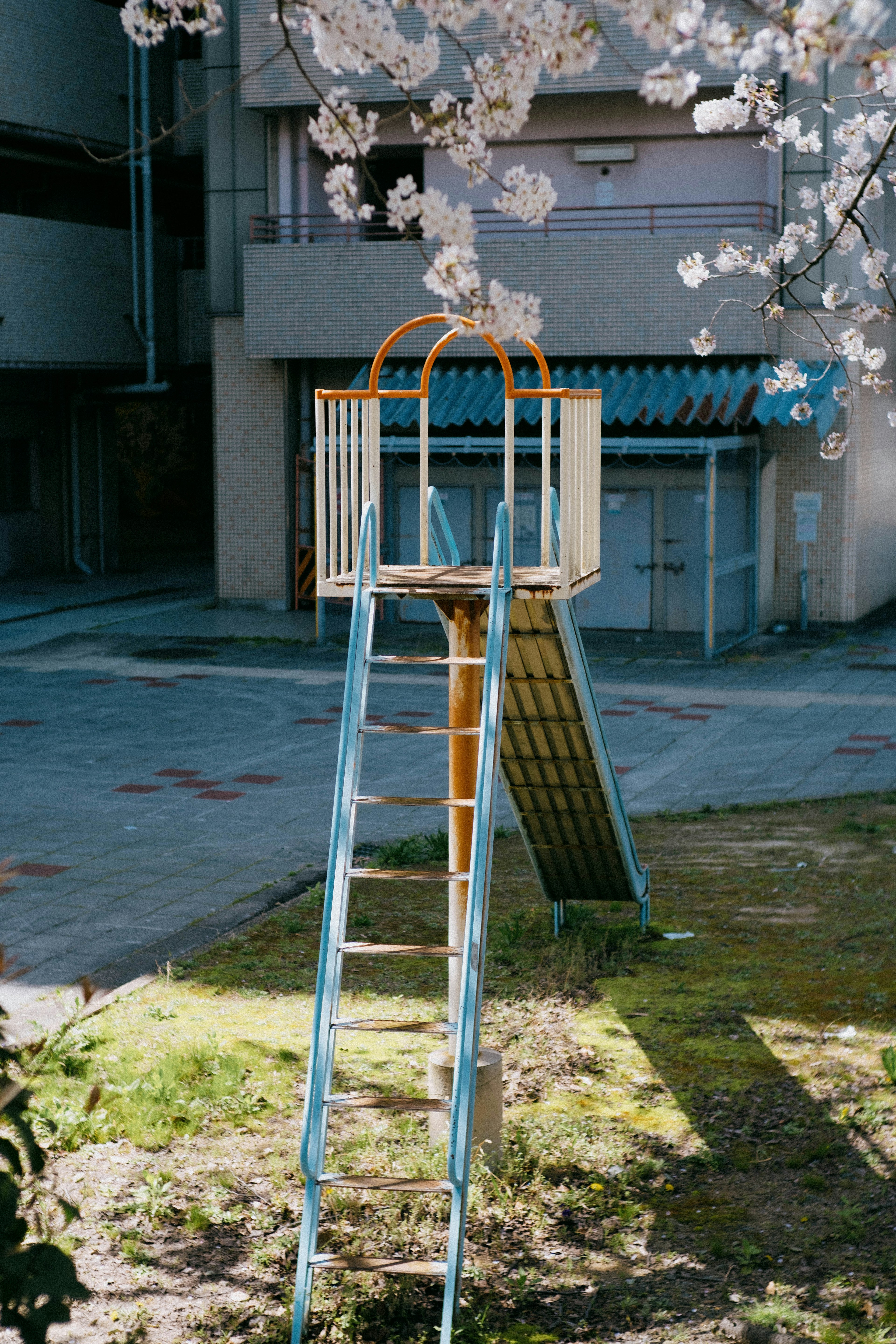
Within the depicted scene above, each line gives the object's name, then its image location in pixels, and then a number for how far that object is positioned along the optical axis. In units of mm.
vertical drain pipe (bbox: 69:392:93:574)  27703
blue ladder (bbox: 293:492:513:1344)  4977
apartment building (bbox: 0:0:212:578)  23953
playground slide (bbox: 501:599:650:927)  6910
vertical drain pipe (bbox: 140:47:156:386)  24828
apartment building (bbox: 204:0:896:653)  19578
